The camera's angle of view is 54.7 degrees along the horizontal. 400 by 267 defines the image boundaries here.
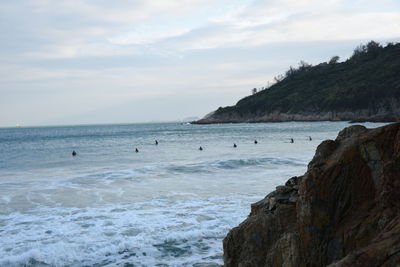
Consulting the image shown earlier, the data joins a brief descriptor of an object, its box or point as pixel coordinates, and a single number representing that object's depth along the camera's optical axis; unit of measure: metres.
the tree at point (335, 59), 198.88
